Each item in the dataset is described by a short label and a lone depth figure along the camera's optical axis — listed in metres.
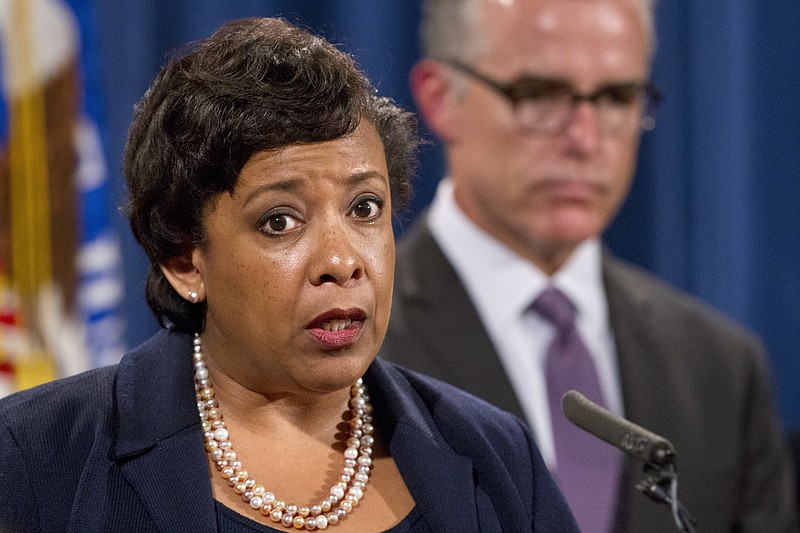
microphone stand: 4.32
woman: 4.31
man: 4.87
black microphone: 4.33
